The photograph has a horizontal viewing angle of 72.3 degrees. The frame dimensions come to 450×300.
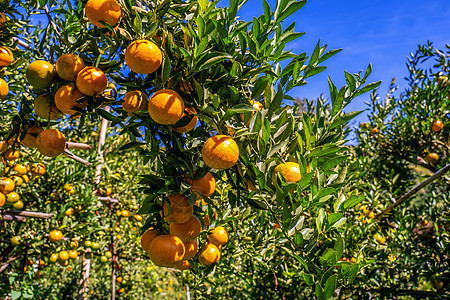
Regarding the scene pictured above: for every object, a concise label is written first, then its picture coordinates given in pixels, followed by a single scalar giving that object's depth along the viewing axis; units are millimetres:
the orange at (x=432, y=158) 3268
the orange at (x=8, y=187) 1903
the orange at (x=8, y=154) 1559
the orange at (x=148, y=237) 1086
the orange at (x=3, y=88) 1325
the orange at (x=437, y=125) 3002
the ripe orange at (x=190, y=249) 1134
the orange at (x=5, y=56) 1329
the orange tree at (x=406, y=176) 2354
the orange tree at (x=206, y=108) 855
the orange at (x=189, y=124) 983
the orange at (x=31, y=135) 1298
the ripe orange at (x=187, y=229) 1032
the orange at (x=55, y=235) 2512
